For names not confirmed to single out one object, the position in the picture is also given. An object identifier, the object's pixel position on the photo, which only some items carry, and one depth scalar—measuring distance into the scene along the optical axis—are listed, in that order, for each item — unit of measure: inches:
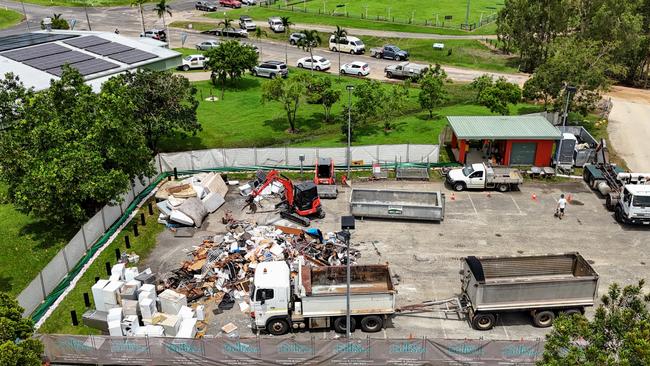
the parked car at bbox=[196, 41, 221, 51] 2823.8
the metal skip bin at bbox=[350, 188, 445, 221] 1343.5
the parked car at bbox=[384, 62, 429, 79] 2423.8
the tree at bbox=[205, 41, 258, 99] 2289.6
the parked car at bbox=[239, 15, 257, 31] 3264.5
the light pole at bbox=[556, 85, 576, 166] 1555.1
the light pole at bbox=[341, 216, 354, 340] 773.9
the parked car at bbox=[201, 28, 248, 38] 3122.5
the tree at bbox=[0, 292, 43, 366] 685.9
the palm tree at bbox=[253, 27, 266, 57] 2728.3
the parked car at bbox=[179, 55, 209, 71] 2628.0
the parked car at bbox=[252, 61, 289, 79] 2466.8
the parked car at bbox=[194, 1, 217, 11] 3791.8
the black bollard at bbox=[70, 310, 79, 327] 1019.9
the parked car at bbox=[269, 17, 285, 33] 3242.6
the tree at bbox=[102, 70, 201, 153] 1572.3
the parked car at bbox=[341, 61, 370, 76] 2484.3
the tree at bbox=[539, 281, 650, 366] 532.4
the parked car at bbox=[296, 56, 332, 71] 2596.0
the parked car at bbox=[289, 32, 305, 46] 2886.3
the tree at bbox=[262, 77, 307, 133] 1812.3
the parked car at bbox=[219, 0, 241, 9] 3934.5
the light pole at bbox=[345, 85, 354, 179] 1523.0
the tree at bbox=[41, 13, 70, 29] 2861.7
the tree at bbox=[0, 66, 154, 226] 1176.2
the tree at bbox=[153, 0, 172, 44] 2925.7
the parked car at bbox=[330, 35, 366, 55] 2869.1
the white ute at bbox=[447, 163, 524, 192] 1502.2
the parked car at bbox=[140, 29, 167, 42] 3011.8
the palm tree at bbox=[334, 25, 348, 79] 2473.1
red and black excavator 1347.2
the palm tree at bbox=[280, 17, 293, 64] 2679.6
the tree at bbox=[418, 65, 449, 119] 1929.8
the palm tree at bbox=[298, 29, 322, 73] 2391.7
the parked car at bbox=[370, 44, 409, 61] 2760.8
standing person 1367.7
